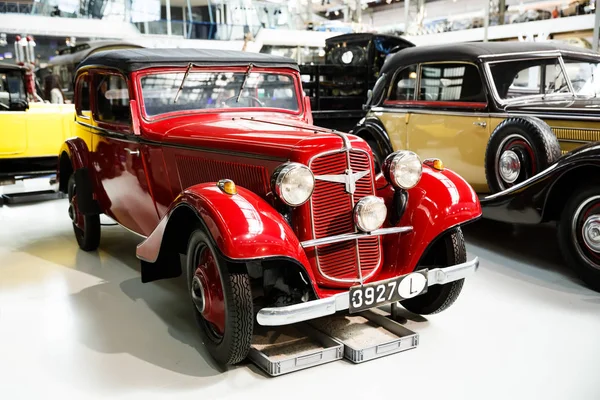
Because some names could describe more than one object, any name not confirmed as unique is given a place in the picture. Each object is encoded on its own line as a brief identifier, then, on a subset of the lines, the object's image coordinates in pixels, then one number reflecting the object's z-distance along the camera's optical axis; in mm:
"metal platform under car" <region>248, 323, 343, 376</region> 2809
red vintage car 2703
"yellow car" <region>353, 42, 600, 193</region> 4590
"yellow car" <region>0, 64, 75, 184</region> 6887
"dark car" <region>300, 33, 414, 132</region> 8672
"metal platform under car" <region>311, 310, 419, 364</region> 2961
